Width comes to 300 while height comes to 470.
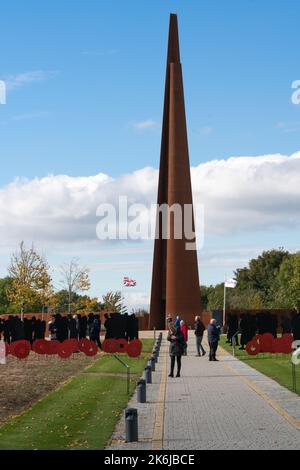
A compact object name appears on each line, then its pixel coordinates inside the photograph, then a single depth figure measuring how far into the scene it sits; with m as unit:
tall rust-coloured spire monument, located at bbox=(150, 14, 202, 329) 76.69
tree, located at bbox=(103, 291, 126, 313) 98.40
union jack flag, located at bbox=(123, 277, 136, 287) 77.44
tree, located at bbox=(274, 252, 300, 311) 87.62
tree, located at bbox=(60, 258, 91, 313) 90.38
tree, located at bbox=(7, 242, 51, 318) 72.50
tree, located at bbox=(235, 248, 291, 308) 121.38
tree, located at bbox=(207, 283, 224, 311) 109.61
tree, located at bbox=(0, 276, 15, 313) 114.69
